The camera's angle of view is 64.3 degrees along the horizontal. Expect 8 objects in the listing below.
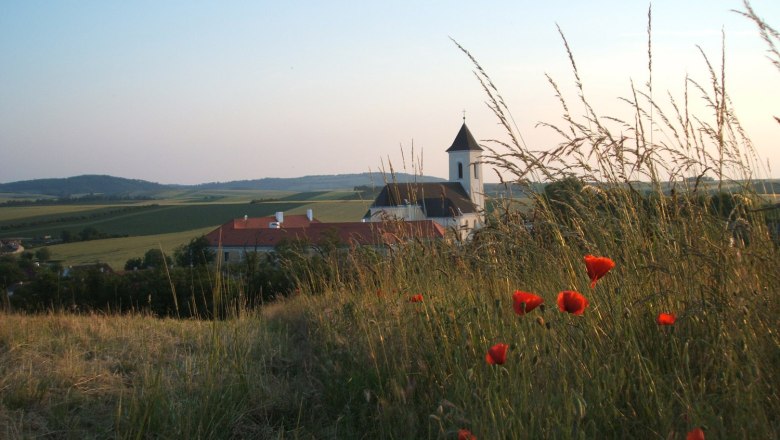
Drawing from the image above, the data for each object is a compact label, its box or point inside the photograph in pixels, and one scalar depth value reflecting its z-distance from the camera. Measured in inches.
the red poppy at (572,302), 78.9
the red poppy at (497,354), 74.0
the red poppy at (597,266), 81.9
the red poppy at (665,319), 80.3
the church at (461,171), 2251.5
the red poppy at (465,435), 66.2
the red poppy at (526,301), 81.7
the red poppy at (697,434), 52.3
